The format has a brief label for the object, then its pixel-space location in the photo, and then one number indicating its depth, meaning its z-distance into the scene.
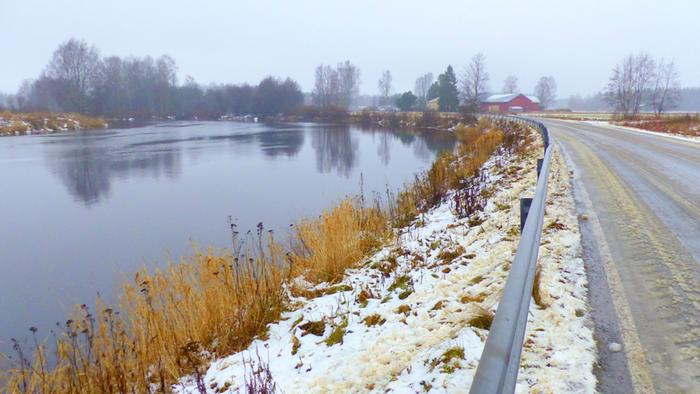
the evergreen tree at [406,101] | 94.04
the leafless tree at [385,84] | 142.38
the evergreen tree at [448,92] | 79.06
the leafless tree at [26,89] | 114.26
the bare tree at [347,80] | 117.03
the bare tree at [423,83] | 157.00
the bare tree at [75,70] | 81.31
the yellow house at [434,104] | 85.16
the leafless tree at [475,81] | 84.81
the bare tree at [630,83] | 57.98
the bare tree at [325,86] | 107.46
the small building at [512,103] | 86.06
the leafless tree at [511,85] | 132.12
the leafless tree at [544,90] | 117.44
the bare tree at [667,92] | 56.00
